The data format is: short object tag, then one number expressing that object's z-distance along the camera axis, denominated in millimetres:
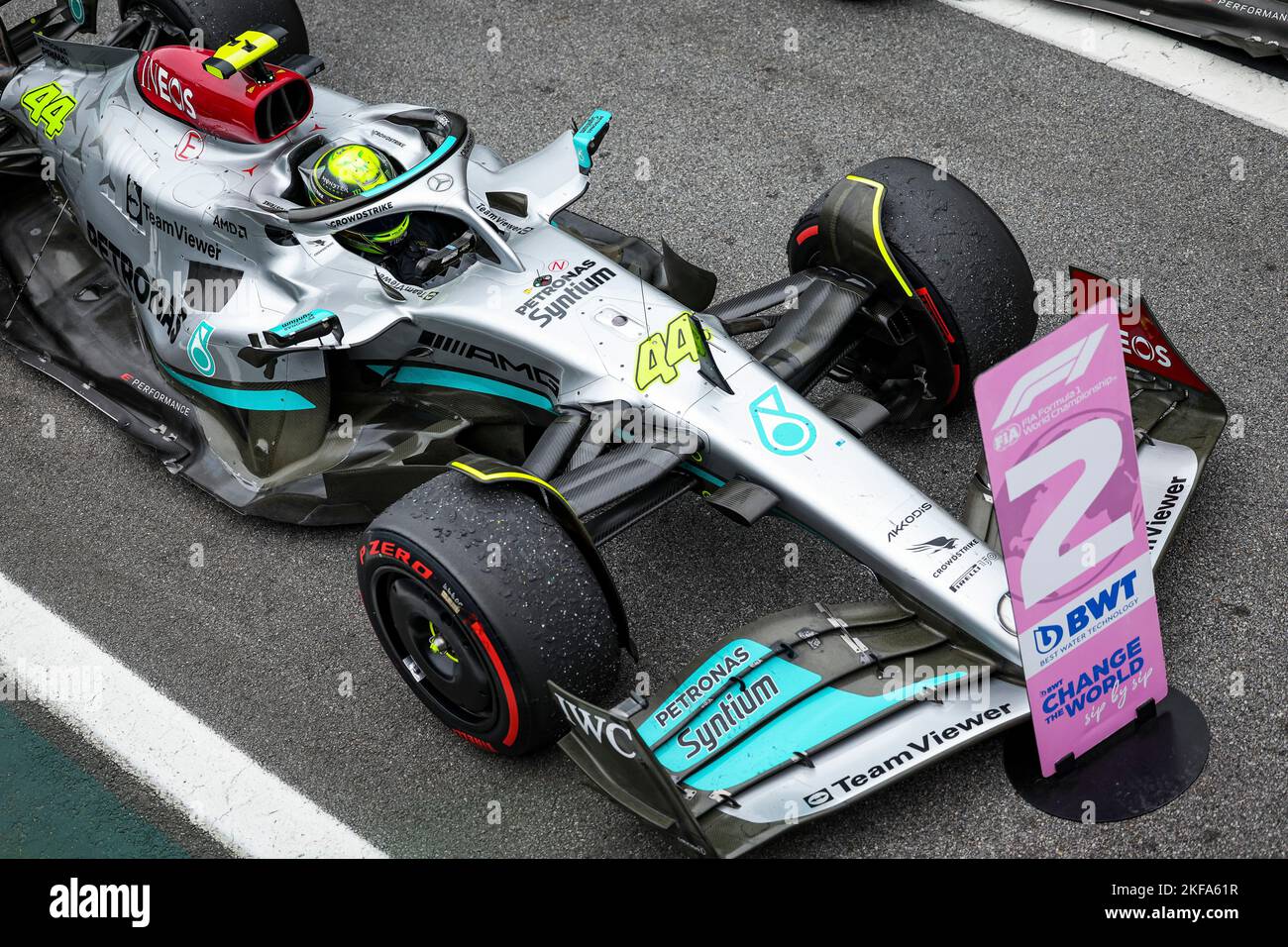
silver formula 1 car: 3904
